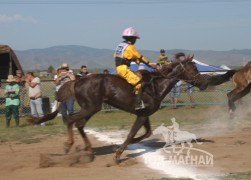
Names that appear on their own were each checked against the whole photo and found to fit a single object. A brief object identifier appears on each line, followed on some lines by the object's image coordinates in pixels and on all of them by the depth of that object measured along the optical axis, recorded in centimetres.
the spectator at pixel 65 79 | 1376
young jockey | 909
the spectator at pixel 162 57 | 1987
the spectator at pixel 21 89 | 1758
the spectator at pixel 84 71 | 1630
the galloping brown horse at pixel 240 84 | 1434
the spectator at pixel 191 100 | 2000
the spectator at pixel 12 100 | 1524
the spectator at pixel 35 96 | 1526
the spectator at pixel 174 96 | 2020
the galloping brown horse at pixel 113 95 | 910
